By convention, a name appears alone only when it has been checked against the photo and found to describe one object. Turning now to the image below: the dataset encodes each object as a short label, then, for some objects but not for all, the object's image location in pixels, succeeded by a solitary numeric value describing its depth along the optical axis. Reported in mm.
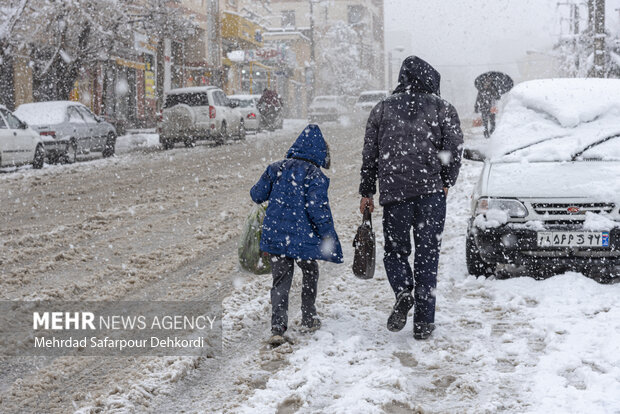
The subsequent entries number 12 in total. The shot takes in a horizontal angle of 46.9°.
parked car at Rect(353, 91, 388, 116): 35500
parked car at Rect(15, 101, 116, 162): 17375
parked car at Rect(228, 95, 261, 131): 29188
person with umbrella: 18531
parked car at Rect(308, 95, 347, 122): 37750
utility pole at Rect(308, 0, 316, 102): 50534
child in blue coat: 4566
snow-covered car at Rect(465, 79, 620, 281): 5730
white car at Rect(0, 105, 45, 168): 15227
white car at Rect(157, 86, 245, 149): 21875
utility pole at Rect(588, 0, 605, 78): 22969
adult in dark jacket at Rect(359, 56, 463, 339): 4703
